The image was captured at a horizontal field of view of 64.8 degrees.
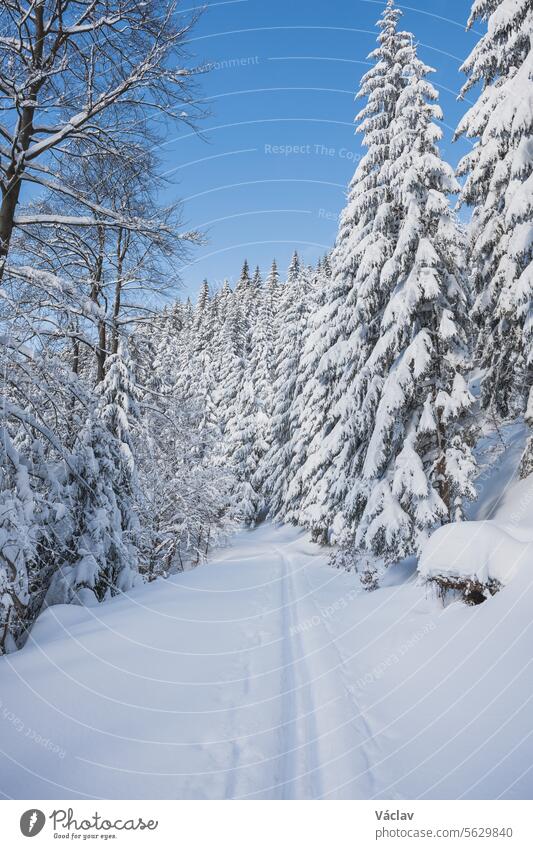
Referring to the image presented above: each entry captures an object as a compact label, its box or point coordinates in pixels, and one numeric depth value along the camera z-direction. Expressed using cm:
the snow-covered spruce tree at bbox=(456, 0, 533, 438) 962
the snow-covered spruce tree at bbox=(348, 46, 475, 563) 1078
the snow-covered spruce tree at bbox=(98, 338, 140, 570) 848
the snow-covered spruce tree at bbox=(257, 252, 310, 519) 3334
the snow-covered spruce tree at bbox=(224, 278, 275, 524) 3997
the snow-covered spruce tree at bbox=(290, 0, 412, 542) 1282
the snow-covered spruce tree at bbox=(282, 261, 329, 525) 2598
